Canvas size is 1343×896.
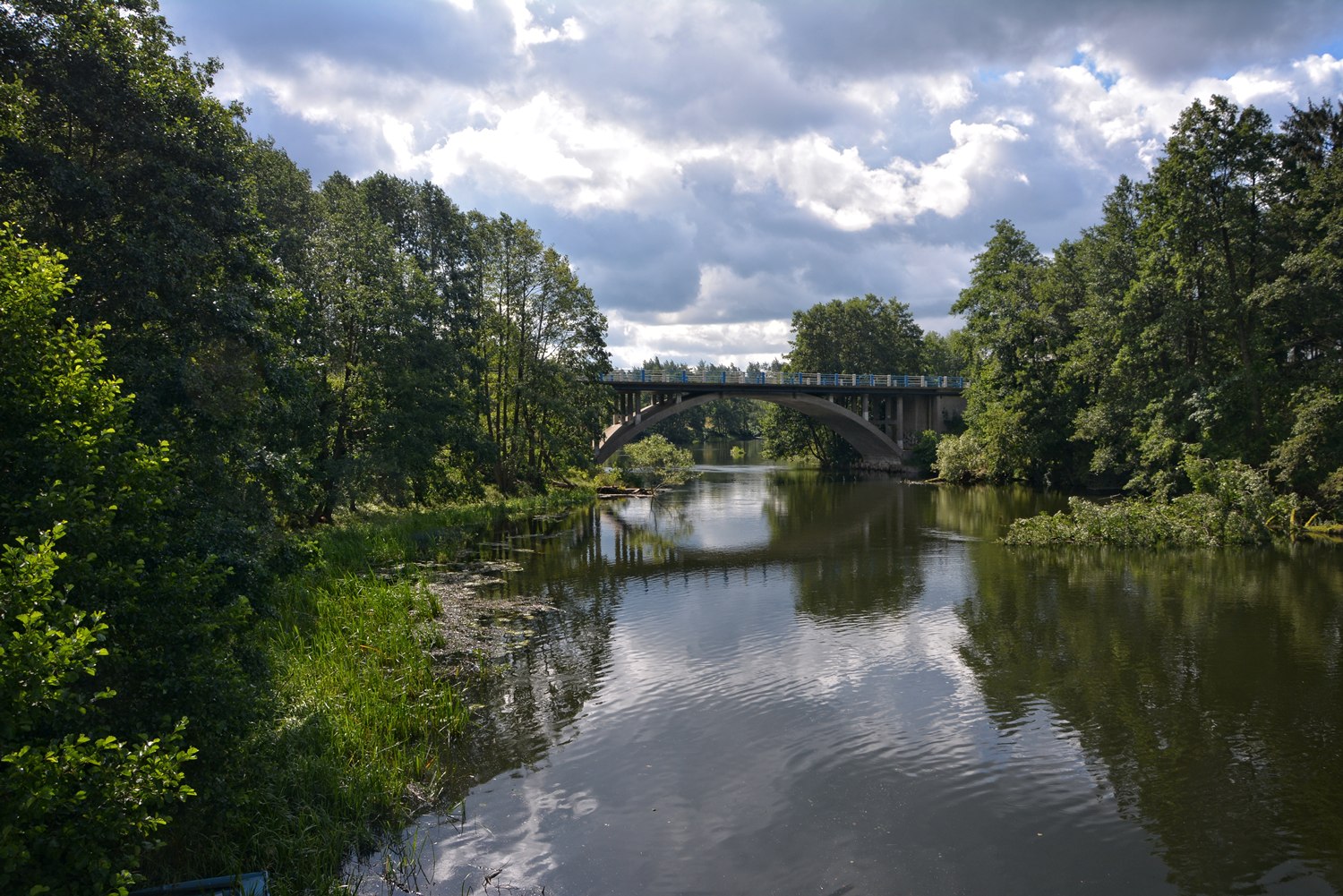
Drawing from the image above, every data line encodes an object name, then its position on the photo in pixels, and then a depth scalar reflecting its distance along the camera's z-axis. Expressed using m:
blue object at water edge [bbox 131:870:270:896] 5.73
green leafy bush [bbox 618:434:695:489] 50.78
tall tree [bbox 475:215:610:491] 34.47
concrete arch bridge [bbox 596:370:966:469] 47.53
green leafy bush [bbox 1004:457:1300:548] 22.11
